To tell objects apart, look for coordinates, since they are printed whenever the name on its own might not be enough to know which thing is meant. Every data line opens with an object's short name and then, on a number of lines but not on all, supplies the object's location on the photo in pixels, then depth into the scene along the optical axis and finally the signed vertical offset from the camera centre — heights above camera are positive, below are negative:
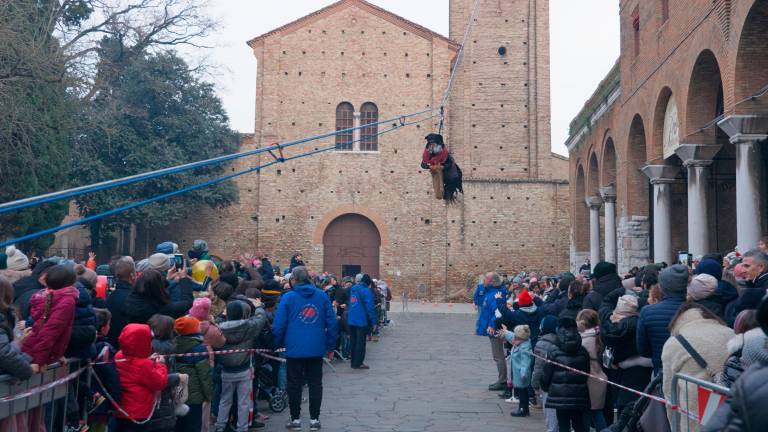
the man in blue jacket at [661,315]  5.59 -0.43
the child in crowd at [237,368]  6.95 -1.06
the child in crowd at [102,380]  5.32 -0.89
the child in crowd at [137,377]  5.28 -0.87
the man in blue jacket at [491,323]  9.89 -0.96
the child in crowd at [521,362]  8.31 -1.18
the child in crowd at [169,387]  5.49 -0.97
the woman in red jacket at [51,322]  4.82 -0.45
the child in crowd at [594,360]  6.29 -0.89
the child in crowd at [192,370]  6.12 -0.94
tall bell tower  31.02 +6.74
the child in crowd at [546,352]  6.26 -0.81
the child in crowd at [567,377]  6.12 -0.99
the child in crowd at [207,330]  6.49 -0.66
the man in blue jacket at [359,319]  12.16 -1.03
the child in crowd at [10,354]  4.39 -0.59
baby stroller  8.63 -1.54
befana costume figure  11.61 +1.37
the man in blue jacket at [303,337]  7.60 -0.84
